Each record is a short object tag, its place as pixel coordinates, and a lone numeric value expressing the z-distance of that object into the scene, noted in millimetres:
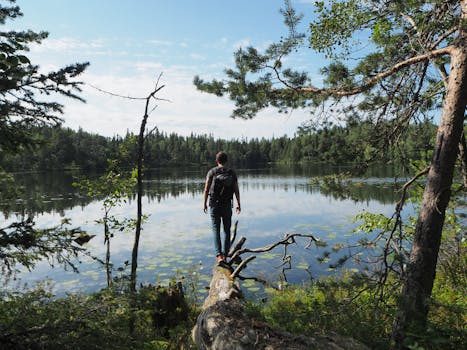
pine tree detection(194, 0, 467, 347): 3311
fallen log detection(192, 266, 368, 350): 3383
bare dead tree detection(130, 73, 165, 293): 5306
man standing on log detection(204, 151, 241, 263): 6070
